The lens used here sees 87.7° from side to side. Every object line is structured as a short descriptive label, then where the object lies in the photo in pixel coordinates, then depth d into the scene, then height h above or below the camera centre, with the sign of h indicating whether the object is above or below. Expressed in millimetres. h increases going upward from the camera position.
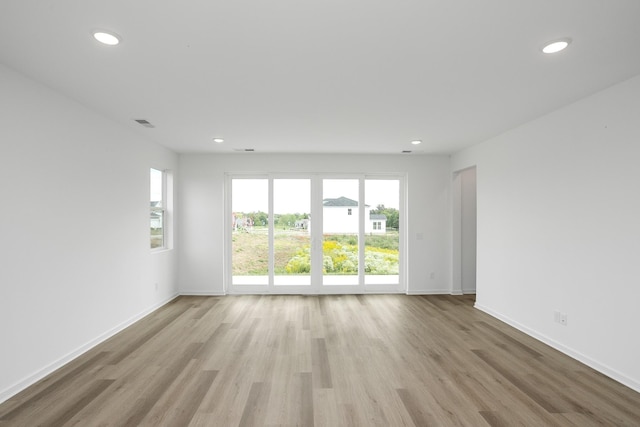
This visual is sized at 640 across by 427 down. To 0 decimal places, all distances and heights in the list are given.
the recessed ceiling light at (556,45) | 2158 +1126
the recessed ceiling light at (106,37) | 2061 +1125
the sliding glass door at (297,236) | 6094 -385
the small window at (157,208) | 5231 +113
